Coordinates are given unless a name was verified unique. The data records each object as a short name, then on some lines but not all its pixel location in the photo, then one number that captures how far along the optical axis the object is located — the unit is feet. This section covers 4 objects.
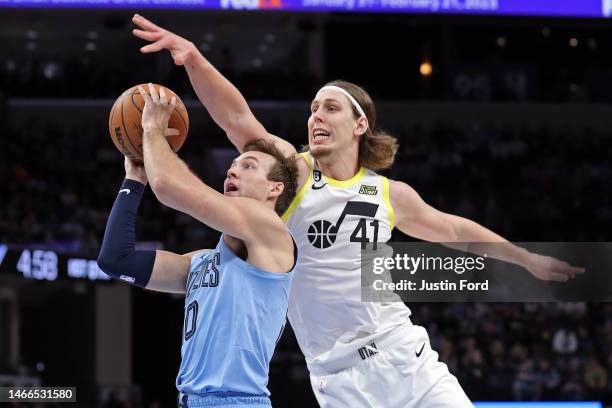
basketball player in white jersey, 16.98
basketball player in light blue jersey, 13.56
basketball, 15.60
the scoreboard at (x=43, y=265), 46.62
